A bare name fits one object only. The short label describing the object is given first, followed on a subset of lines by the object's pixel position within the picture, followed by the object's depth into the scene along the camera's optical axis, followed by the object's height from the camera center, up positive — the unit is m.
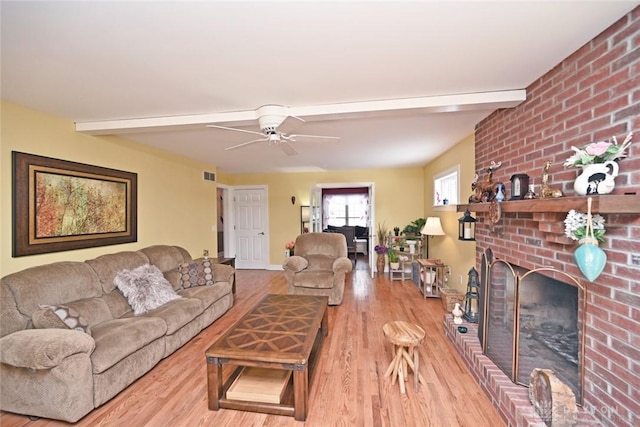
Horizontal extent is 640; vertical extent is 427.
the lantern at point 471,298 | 2.60 -0.83
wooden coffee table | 1.70 -0.90
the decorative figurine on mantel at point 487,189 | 2.45 +0.23
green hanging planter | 1.32 -0.23
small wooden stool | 1.98 -1.06
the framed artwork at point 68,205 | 2.31 +0.08
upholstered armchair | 3.79 -0.80
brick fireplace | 1.28 +0.01
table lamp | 4.19 -0.24
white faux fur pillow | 2.64 -0.77
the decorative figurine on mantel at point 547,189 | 1.64 +0.15
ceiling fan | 2.31 +0.81
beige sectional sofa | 1.68 -0.93
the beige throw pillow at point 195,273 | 3.39 -0.78
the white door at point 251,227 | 6.44 -0.34
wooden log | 1.37 -0.99
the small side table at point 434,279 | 4.06 -1.01
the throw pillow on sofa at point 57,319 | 1.93 -0.77
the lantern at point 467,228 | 2.89 -0.17
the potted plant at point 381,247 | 5.50 -0.70
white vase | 1.33 +0.17
